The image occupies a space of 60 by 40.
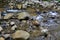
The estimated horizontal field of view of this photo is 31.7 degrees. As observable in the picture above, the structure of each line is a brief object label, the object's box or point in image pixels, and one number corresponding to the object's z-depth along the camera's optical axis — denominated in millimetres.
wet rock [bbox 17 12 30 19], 2148
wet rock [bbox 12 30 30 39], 1658
